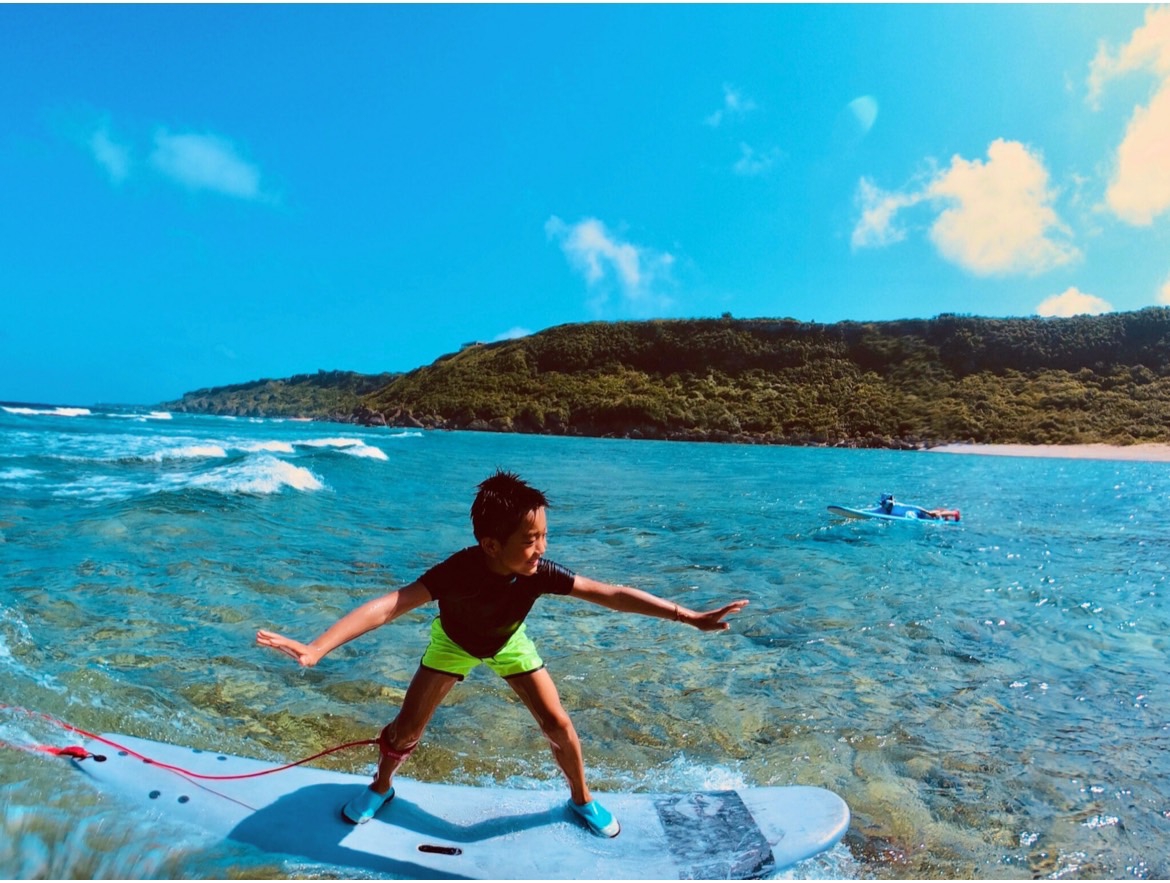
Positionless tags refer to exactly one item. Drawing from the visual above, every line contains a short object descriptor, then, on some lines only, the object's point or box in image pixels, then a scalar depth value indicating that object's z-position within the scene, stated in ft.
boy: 9.97
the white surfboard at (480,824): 10.48
